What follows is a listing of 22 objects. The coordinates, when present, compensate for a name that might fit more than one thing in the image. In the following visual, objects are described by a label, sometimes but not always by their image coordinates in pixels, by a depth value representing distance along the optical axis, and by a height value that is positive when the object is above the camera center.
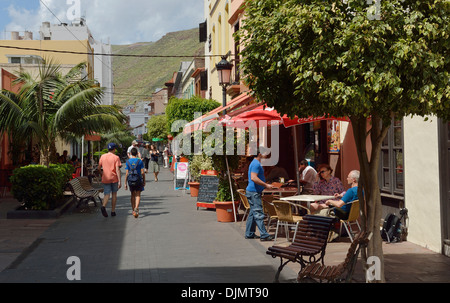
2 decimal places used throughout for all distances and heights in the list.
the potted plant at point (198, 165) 17.50 -0.25
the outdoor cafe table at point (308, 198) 9.94 -0.74
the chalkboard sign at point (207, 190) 15.43 -0.91
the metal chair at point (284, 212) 9.64 -0.94
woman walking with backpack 13.72 -0.48
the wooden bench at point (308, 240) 6.62 -1.02
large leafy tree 5.33 +0.99
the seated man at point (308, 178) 13.19 -0.51
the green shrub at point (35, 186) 13.82 -0.69
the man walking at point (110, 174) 13.84 -0.41
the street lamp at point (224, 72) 15.08 +2.26
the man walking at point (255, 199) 10.41 -0.79
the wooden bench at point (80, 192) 15.16 -0.96
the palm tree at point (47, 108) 16.06 +1.43
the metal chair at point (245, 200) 11.73 -0.90
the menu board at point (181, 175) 22.41 -0.72
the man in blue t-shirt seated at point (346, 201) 9.84 -0.78
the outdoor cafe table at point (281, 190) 11.97 -0.71
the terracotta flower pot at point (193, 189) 20.16 -1.14
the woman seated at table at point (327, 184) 10.81 -0.53
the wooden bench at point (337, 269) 5.96 -1.22
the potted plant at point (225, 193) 13.05 -0.84
